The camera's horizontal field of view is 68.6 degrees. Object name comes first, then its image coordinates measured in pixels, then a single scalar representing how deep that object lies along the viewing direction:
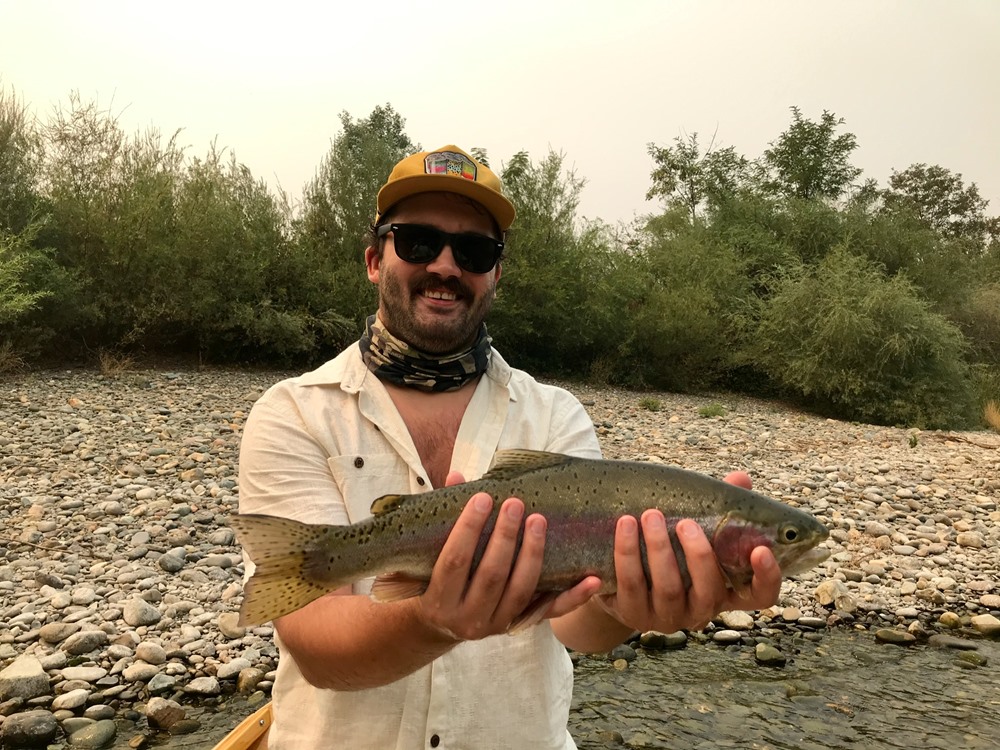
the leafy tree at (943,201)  48.12
